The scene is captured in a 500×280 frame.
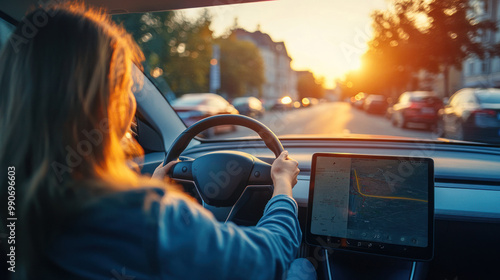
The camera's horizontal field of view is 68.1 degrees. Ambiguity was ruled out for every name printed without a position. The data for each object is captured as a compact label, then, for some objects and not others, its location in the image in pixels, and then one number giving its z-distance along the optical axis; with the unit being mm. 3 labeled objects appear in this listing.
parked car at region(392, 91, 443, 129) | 12047
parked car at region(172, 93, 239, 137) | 7988
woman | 813
